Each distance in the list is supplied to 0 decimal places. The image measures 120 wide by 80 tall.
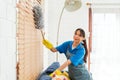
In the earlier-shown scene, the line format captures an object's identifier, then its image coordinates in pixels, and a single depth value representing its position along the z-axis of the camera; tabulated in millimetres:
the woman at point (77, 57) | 2629
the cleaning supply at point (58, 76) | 2396
